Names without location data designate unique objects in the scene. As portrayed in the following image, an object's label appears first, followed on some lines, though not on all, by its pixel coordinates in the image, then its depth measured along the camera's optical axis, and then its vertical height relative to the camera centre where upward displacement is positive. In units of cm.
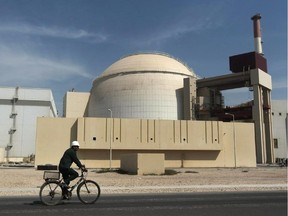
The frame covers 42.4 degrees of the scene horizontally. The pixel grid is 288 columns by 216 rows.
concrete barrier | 3750 -112
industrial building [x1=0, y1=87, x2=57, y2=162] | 8544 +833
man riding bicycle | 1207 -43
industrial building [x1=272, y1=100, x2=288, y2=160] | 8475 +602
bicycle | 1188 -120
